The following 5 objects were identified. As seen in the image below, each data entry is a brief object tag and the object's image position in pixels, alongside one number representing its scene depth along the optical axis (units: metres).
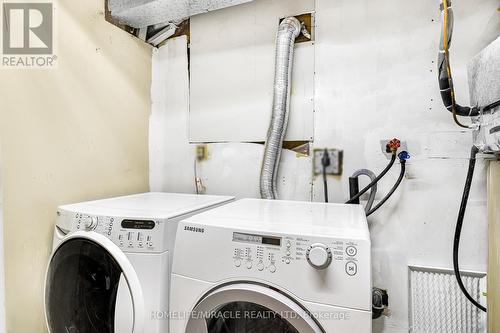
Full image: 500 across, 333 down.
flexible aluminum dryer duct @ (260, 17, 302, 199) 1.47
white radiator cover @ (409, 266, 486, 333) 1.21
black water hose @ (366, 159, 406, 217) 1.31
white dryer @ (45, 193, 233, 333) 0.98
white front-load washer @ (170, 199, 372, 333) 0.76
